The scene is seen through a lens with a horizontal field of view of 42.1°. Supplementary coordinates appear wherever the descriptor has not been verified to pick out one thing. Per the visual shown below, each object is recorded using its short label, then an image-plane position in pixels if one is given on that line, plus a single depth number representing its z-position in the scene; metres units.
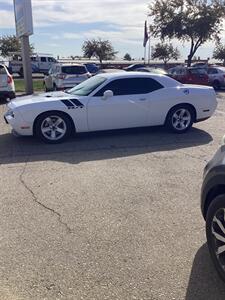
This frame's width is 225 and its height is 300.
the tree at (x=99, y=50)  42.63
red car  16.26
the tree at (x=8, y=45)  43.43
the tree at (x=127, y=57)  61.25
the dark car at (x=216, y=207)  2.29
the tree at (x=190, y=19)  22.96
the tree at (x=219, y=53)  40.33
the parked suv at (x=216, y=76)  16.92
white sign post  13.01
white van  31.67
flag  26.85
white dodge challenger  5.96
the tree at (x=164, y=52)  40.87
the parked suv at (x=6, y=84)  10.78
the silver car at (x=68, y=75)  12.98
